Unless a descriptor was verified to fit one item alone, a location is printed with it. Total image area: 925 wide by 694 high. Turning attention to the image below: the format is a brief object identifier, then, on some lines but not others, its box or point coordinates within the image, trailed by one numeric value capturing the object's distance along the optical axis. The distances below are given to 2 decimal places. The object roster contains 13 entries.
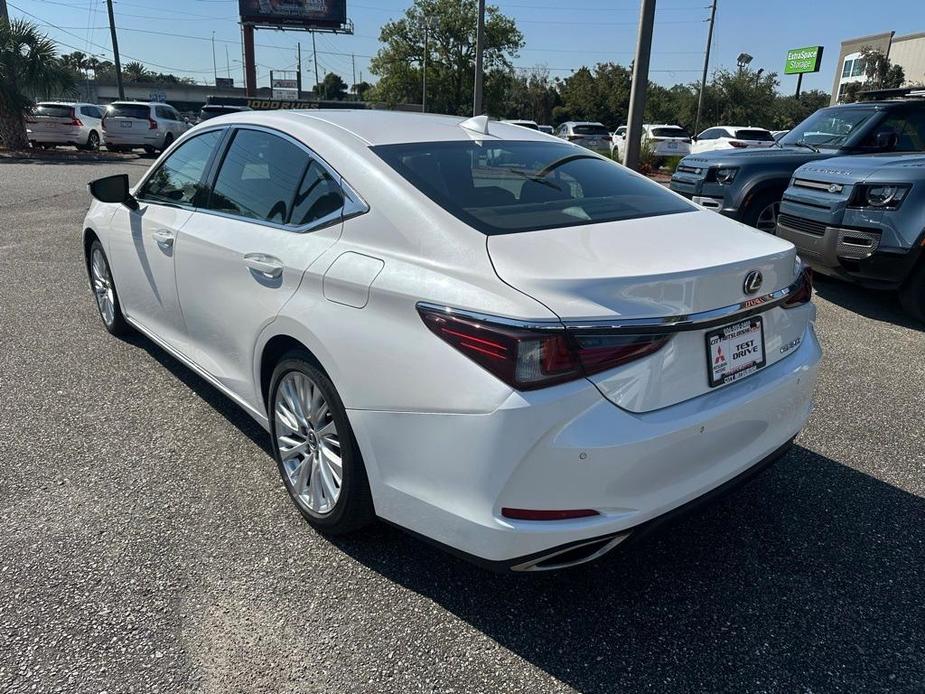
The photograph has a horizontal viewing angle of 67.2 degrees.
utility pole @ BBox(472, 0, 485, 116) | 20.19
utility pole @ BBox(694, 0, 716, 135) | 42.28
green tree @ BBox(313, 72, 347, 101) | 98.00
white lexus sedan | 1.96
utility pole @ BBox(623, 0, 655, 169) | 9.02
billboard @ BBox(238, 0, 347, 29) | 57.41
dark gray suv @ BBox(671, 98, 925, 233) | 7.72
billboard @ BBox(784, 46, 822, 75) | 68.50
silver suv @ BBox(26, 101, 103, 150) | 20.91
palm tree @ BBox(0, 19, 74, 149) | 20.11
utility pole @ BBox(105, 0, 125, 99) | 38.66
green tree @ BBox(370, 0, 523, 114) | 59.03
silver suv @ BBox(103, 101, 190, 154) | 20.92
